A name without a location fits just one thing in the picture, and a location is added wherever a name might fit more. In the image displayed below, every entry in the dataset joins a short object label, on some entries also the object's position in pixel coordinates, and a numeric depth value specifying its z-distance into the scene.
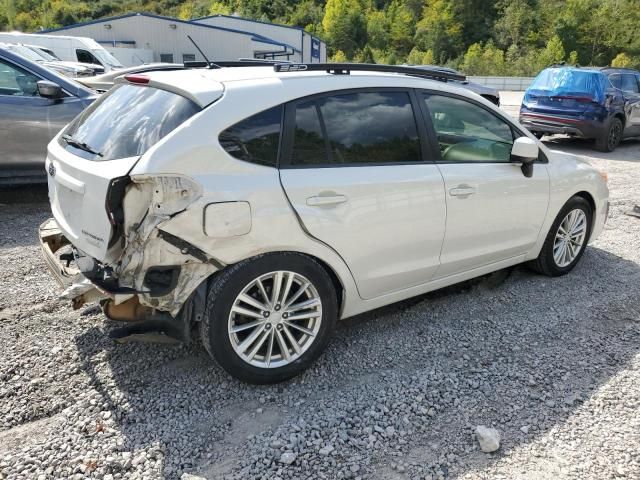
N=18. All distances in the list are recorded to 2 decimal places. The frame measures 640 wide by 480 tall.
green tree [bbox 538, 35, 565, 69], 53.75
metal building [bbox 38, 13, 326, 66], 41.56
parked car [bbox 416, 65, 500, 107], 13.37
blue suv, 11.10
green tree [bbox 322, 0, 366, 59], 88.75
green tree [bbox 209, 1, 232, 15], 101.66
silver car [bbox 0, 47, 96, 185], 5.89
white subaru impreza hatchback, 2.61
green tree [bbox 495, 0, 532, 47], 71.56
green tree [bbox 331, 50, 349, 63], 75.64
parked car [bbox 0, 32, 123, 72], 22.34
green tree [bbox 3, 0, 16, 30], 92.20
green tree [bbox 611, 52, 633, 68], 51.08
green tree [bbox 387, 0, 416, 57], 88.06
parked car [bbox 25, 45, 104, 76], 17.70
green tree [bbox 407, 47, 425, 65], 73.19
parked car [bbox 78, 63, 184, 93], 9.82
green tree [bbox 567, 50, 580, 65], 56.59
